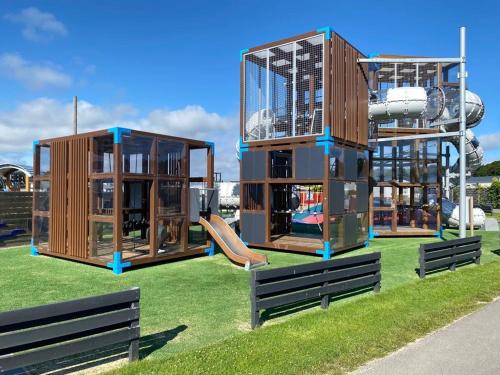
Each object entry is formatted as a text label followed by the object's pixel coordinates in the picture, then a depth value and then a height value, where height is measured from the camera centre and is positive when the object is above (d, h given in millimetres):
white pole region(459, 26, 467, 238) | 12539 +1401
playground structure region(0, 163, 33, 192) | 22547 +822
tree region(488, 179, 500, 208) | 44688 -436
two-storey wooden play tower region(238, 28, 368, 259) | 12766 +1737
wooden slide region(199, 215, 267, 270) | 11039 -1550
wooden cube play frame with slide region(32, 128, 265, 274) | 10234 -191
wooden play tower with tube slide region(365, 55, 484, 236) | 18250 +1116
